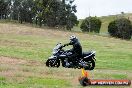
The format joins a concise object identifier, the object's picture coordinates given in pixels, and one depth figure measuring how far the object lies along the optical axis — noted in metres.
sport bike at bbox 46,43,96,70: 29.88
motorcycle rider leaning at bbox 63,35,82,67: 28.98
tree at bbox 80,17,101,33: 133.81
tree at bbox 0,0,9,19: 111.44
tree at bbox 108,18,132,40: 114.69
